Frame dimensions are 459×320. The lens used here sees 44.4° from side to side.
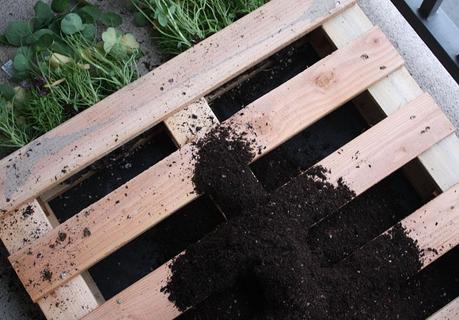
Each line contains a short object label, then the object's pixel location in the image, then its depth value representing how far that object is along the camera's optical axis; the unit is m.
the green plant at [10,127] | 1.61
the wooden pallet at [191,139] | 1.44
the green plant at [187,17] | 1.67
